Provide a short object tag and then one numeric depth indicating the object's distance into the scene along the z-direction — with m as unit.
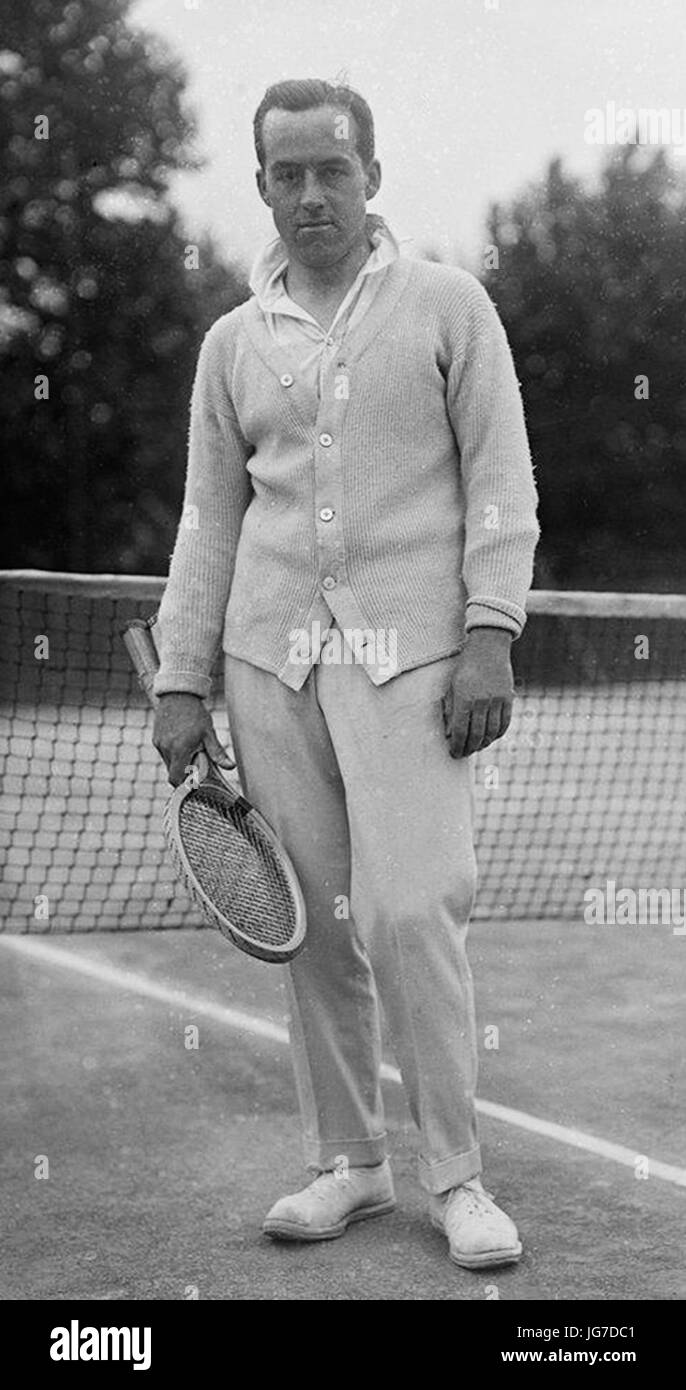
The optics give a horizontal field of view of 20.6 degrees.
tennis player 3.41
